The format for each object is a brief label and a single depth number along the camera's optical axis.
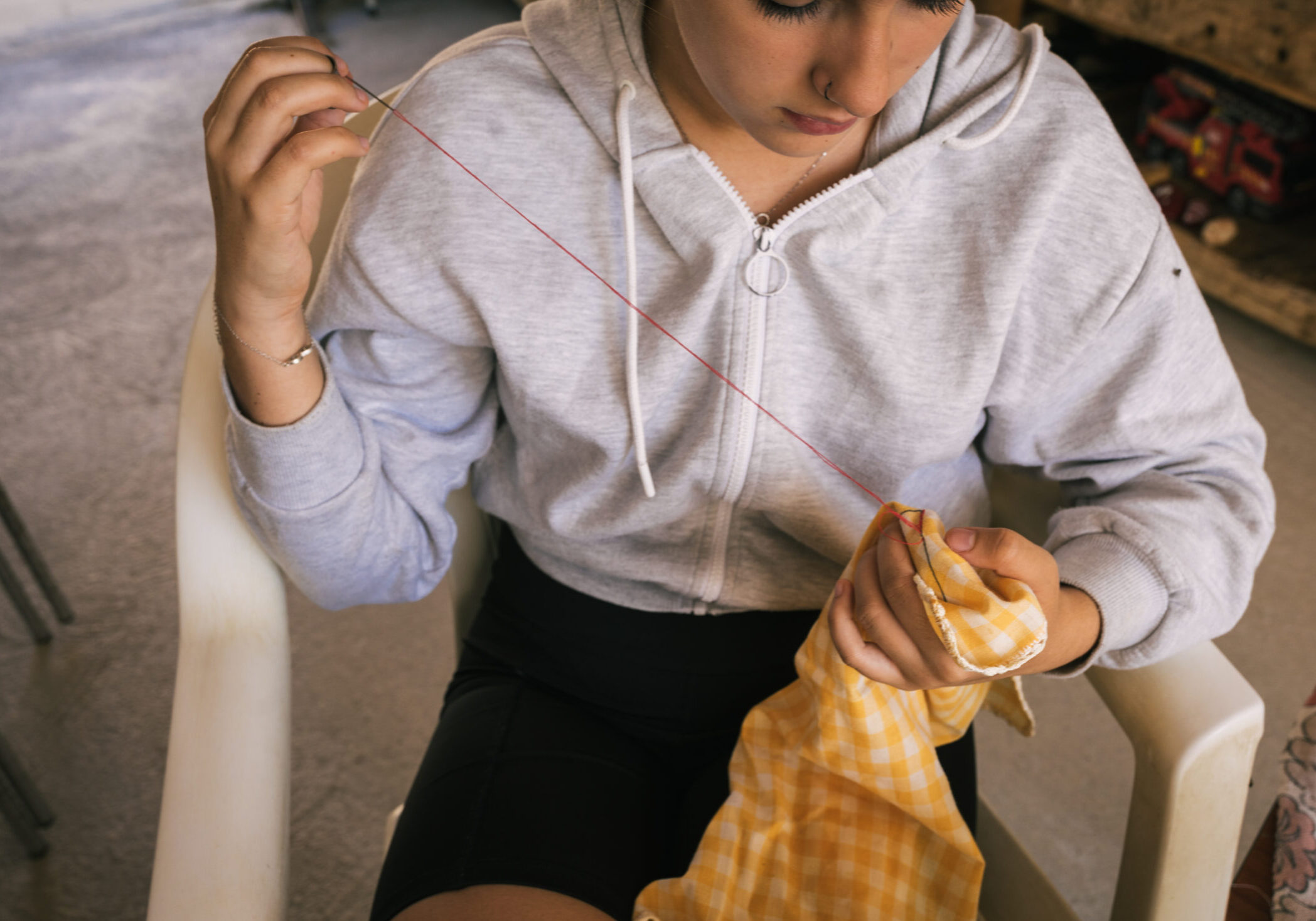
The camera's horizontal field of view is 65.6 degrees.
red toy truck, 1.93
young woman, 0.68
